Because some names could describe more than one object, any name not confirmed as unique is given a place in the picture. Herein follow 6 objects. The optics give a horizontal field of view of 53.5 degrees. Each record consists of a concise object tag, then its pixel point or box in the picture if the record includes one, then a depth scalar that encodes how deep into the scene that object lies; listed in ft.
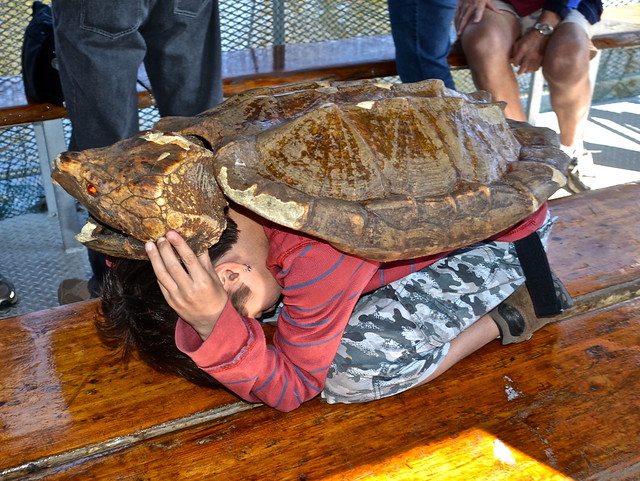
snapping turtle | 3.96
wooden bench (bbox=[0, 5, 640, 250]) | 7.84
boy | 4.17
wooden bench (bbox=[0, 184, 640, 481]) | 4.00
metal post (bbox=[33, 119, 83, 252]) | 8.46
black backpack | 7.34
